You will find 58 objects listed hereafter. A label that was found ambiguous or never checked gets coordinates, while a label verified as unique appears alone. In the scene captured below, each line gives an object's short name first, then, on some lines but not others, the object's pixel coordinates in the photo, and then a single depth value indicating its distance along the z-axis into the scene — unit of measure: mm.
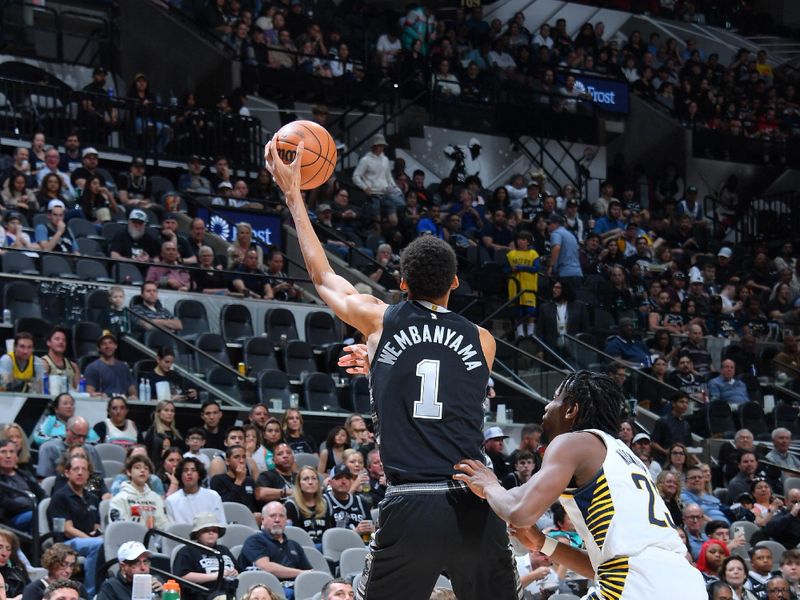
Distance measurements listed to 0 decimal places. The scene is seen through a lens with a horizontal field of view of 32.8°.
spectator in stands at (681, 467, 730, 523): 14477
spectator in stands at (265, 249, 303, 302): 17938
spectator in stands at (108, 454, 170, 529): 10945
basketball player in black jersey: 5184
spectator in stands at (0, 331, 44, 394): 13367
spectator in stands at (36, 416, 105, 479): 11936
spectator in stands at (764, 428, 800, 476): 16609
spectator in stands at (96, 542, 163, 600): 9461
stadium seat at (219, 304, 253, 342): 16656
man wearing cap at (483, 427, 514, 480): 13844
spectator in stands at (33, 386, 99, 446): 12586
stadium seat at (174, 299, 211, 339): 16234
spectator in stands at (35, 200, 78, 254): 16281
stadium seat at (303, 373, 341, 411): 15422
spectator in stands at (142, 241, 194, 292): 16719
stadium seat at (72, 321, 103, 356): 14648
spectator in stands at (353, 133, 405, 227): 21641
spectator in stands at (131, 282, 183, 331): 15609
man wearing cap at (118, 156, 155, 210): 18828
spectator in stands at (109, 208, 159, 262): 16812
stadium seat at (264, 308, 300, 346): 17094
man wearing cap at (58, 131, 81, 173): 18672
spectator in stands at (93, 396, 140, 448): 12859
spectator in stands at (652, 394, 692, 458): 16391
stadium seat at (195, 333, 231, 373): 15680
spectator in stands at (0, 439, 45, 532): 10891
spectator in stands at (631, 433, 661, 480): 14328
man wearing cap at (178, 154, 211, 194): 19641
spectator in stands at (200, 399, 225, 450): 13555
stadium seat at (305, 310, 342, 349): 17359
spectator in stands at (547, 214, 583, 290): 20500
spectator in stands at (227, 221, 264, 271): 18062
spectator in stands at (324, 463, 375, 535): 12125
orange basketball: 6371
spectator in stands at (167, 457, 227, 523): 11281
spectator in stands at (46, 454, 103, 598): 10617
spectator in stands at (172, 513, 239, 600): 10172
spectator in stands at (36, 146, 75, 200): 17578
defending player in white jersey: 4801
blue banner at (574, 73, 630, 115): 27430
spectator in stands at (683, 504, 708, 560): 13203
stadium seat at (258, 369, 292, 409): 15055
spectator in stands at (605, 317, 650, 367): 18641
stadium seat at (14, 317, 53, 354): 14367
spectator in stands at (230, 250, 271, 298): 17453
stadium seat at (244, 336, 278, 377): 15914
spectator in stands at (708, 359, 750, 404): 18453
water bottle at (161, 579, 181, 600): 8531
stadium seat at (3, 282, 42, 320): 14891
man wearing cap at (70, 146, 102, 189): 18000
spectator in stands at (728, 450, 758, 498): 15289
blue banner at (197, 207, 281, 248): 19172
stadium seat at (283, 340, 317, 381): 16172
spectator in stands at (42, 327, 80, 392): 13609
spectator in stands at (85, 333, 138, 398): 13758
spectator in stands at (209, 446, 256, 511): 12078
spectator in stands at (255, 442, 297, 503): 12180
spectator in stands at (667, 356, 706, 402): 18359
